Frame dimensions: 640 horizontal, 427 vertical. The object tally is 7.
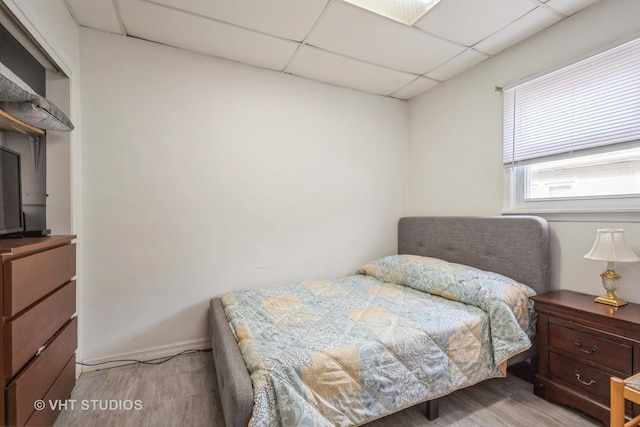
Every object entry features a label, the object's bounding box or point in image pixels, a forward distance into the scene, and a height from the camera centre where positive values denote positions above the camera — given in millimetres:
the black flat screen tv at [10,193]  1286 +68
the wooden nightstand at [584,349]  1408 -749
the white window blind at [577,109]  1684 +708
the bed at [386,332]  1201 -681
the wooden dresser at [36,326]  1051 -533
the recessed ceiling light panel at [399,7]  1831 +1360
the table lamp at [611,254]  1540 -236
